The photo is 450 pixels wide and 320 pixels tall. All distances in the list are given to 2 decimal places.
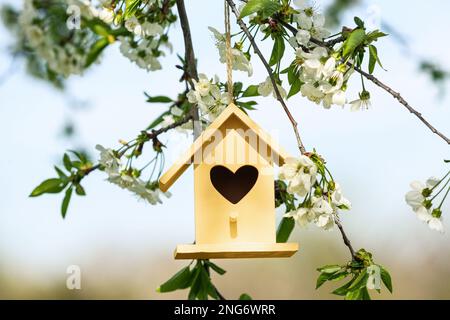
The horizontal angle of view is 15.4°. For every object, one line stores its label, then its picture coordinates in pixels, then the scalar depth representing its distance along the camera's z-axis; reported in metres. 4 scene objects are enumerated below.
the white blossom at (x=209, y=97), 1.33
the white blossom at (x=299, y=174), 1.21
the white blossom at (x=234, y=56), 1.29
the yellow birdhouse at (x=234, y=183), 1.27
